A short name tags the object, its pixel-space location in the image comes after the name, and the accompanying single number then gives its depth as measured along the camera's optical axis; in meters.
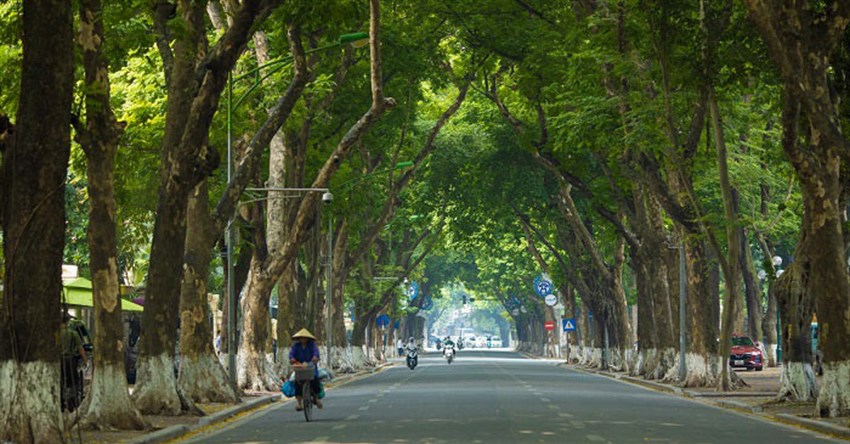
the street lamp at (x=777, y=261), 62.72
